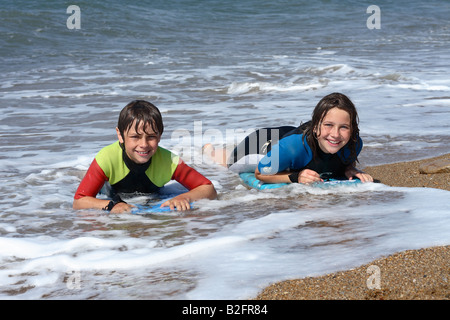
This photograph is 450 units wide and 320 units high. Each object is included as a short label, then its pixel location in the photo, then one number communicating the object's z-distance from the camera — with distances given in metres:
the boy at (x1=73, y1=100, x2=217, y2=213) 4.01
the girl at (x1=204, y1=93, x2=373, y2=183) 4.33
